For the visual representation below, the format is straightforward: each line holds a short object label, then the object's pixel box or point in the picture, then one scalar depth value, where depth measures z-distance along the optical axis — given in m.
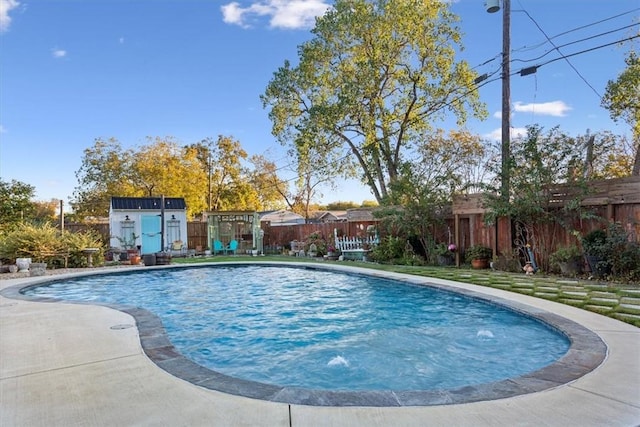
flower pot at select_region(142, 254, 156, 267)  14.05
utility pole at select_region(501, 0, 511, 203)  10.73
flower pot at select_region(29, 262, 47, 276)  11.12
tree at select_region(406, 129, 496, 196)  21.72
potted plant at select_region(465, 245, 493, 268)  10.92
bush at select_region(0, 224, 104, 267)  12.48
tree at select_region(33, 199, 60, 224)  32.36
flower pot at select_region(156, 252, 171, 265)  14.17
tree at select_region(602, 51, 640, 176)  13.12
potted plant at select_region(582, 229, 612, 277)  7.79
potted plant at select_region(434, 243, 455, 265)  12.05
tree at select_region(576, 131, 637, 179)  8.99
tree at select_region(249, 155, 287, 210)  36.97
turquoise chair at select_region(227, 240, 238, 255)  19.34
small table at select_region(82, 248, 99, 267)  13.39
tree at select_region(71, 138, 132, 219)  26.47
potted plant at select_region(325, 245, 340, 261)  15.86
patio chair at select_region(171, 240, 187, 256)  19.17
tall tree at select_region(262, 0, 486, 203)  18.78
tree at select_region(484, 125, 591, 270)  8.91
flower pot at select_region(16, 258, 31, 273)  11.78
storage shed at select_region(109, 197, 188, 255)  18.86
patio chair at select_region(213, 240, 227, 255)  19.75
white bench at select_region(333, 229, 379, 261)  15.00
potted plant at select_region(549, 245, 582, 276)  8.59
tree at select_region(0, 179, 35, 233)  16.66
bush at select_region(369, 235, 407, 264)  13.20
